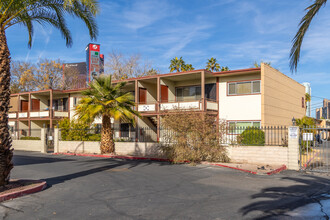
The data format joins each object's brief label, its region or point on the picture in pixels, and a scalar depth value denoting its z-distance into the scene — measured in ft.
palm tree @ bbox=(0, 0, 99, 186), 30.04
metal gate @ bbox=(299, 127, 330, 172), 43.59
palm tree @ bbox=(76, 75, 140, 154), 65.10
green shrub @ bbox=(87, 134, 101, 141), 81.39
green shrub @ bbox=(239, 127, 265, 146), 52.11
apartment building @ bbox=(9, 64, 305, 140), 76.23
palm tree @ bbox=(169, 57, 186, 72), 150.20
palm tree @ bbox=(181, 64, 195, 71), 148.36
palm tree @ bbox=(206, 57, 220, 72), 143.64
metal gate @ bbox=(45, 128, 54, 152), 84.13
